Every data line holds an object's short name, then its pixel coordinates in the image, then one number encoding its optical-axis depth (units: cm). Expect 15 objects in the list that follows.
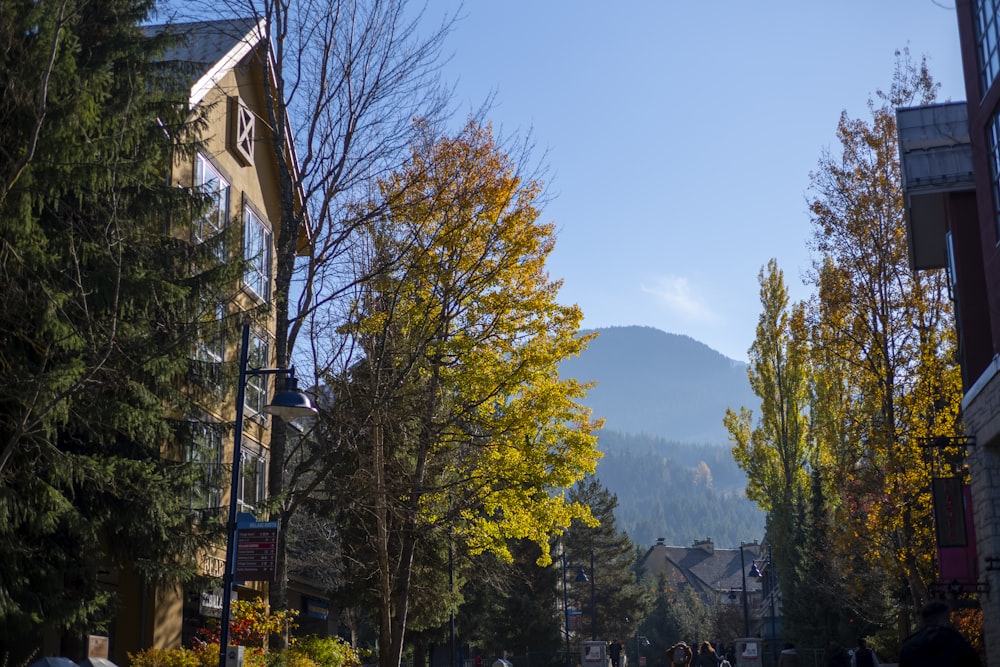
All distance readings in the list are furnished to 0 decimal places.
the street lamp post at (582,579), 5241
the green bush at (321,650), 2156
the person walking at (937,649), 752
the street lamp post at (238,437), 1489
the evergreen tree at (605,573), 7562
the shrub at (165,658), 1722
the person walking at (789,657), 1934
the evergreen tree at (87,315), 1423
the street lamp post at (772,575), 5722
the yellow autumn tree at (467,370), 2206
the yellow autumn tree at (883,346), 2564
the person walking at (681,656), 2914
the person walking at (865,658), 1716
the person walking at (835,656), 1645
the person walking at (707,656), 2848
